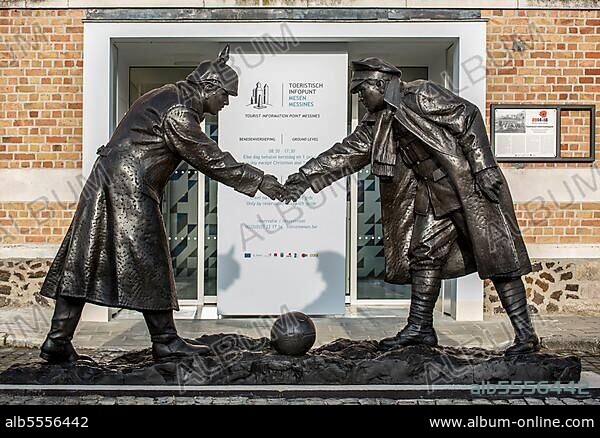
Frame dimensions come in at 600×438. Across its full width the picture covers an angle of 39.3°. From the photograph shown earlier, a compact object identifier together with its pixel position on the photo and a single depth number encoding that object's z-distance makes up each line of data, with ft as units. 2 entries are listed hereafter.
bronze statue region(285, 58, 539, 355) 17.01
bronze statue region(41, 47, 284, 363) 15.93
